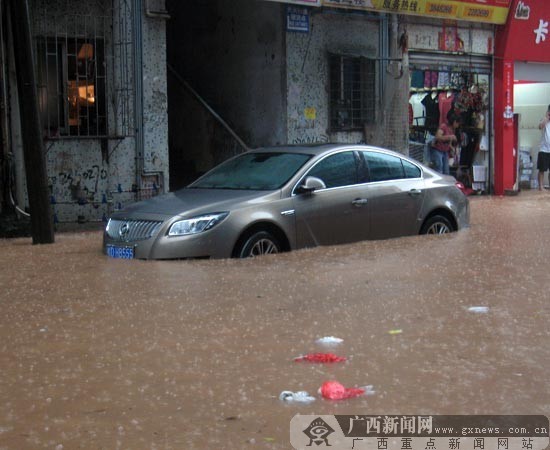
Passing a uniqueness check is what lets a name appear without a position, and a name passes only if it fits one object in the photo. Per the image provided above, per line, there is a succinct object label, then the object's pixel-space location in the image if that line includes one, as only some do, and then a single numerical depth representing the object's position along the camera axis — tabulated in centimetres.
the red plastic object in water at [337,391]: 530
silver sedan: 966
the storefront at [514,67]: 2111
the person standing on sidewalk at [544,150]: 2145
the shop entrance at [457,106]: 1978
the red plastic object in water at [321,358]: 607
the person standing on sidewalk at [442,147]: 2005
